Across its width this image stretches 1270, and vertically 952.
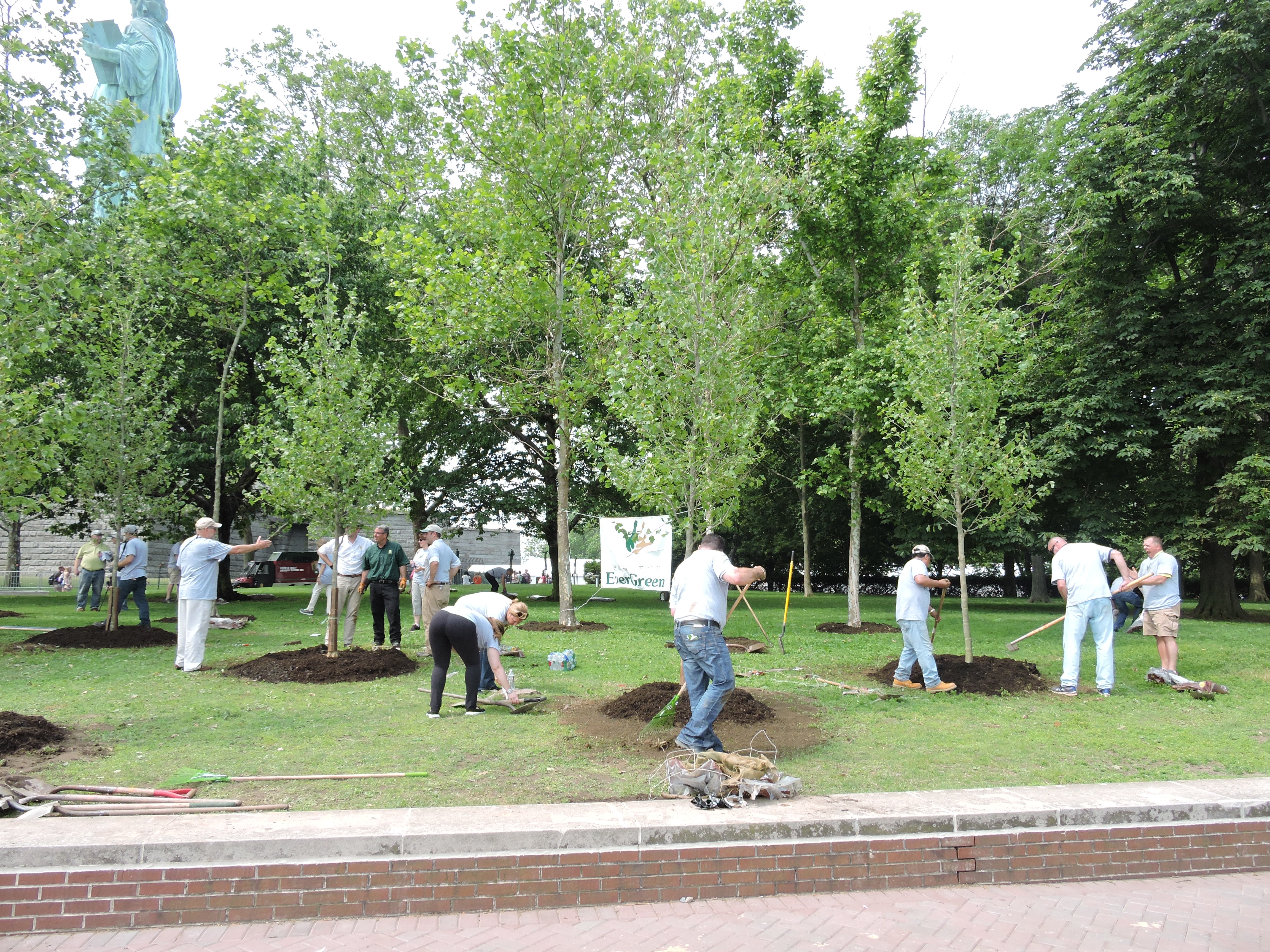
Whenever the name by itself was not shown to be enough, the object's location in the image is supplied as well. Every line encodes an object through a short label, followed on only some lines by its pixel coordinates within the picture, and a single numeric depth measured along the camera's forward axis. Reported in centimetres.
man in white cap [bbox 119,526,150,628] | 1430
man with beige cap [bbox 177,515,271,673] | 993
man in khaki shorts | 1018
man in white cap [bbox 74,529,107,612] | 1688
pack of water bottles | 1102
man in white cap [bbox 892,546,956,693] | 950
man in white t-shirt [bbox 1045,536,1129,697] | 948
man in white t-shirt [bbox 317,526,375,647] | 1237
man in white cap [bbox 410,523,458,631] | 1142
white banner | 1235
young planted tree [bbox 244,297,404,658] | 1134
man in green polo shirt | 1184
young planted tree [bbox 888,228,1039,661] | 1123
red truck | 3675
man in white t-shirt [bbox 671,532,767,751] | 603
